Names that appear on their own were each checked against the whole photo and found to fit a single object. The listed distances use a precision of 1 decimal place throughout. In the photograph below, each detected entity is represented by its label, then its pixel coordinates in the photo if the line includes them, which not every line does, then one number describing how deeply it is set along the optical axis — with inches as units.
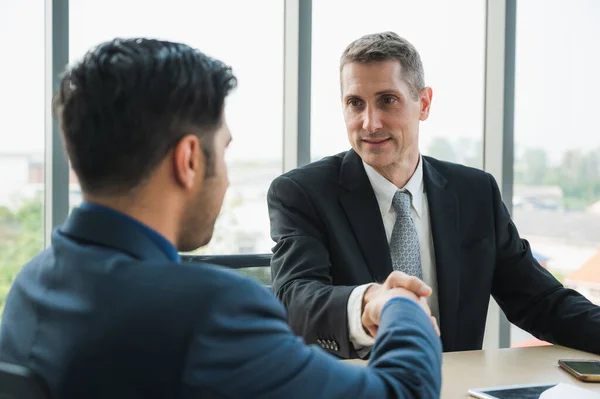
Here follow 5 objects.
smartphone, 65.8
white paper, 59.4
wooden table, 65.1
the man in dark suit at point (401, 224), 87.5
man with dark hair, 34.1
